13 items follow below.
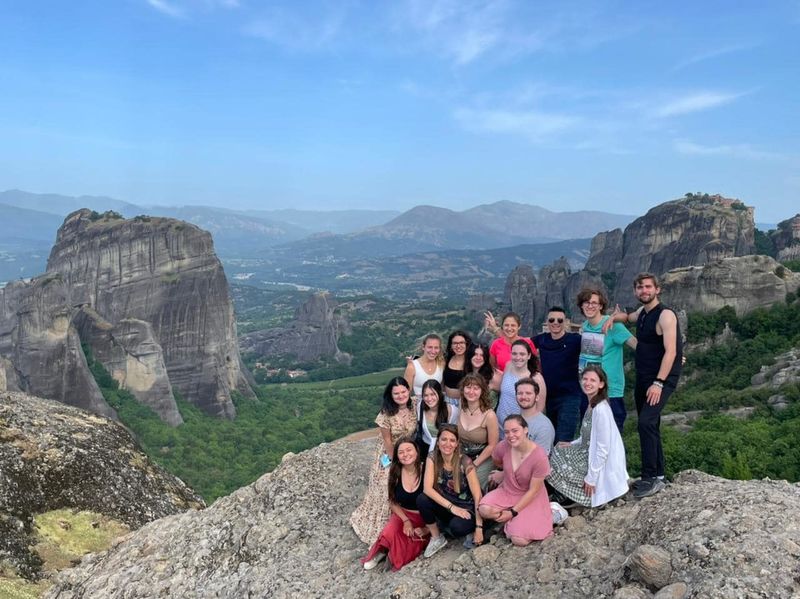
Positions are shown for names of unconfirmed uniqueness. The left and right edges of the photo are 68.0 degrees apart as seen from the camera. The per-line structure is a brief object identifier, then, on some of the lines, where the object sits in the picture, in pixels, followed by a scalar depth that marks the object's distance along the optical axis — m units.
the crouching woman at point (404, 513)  8.04
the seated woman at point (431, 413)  8.51
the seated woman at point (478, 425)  8.06
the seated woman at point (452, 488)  7.83
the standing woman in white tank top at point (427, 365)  9.02
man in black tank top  7.75
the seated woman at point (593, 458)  7.62
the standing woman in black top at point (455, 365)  9.02
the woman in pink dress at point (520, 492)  7.45
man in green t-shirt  8.32
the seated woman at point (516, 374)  8.43
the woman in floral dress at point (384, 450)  8.77
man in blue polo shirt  8.68
